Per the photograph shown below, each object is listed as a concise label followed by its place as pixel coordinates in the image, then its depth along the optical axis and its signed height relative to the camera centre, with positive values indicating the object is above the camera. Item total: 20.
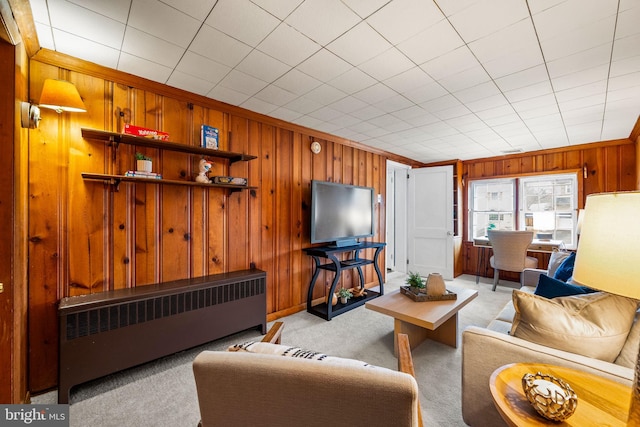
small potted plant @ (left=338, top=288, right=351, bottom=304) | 3.44 -1.05
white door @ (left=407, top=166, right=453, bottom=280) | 4.89 -0.13
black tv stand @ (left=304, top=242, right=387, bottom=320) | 3.17 -0.68
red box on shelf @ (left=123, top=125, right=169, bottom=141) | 2.07 +0.66
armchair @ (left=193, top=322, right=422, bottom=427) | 0.67 -0.48
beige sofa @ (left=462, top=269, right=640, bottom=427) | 1.15 -0.68
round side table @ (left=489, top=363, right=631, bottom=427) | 0.89 -0.68
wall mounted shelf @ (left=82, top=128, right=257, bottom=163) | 1.95 +0.58
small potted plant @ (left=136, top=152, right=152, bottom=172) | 2.14 +0.41
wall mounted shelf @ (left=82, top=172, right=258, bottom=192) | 1.95 +0.27
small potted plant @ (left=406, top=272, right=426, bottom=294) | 2.66 -0.70
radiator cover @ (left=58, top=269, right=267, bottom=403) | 1.76 -0.83
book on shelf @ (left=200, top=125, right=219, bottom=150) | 2.52 +0.74
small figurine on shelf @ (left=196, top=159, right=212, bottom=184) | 2.46 +0.41
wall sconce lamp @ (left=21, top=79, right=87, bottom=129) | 1.67 +0.74
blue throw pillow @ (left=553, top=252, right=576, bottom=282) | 2.15 -0.47
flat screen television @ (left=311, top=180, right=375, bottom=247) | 3.27 +0.01
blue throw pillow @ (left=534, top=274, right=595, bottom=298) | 1.52 -0.44
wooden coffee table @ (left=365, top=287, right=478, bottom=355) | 2.13 -0.82
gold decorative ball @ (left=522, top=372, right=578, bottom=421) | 0.87 -0.62
